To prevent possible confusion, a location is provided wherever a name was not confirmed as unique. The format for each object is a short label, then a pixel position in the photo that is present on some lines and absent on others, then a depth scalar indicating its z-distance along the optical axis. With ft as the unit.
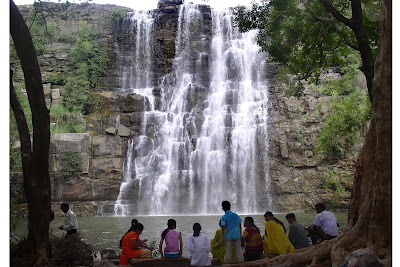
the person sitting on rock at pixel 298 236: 29.17
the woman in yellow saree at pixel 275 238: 27.37
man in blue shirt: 26.66
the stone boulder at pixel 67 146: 85.32
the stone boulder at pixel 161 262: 26.89
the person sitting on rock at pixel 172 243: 27.66
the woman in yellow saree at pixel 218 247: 28.48
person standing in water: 31.86
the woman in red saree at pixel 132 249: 27.73
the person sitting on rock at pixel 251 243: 28.35
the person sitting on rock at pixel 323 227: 29.19
